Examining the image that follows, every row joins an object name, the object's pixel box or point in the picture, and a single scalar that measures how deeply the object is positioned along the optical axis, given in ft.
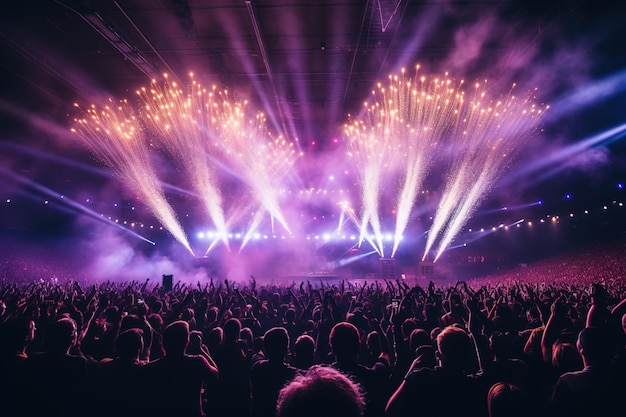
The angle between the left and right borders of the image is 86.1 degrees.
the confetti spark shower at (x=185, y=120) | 54.49
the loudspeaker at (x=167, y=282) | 40.93
